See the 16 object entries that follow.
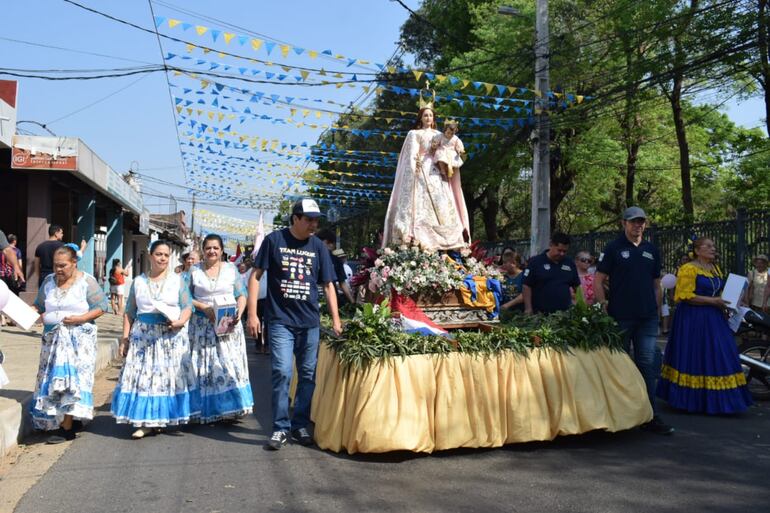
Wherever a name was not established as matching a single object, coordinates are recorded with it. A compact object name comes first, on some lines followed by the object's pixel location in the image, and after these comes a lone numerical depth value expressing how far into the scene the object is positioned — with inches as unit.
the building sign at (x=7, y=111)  576.4
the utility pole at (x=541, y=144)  565.0
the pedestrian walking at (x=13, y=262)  432.2
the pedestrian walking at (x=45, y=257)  462.0
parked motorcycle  304.8
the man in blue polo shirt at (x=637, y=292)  255.3
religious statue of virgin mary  311.1
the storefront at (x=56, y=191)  618.8
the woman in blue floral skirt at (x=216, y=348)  257.4
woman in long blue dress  272.4
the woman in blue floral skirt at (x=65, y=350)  235.1
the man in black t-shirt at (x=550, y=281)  281.4
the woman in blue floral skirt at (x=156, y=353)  242.5
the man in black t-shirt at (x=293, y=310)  225.3
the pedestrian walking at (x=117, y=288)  803.4
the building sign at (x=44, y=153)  611.5
